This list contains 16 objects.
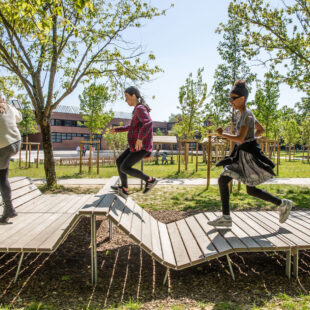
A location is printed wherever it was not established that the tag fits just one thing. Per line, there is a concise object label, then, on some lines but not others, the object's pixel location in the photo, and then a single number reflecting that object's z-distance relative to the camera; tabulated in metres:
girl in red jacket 4.16
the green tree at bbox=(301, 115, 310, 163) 29.31
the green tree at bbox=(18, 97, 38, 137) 27.79
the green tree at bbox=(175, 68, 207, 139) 21.16
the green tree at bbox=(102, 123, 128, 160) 33.21
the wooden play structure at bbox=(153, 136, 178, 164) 22.55
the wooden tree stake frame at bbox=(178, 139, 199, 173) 16.38
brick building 54.34
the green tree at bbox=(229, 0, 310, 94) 9.45
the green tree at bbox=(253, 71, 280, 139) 19.39
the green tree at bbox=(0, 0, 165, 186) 8.59
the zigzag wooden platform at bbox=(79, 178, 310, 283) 3.14
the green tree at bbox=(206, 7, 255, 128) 15.10
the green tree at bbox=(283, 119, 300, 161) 32.22
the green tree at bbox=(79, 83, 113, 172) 27.58
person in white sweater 3.71
